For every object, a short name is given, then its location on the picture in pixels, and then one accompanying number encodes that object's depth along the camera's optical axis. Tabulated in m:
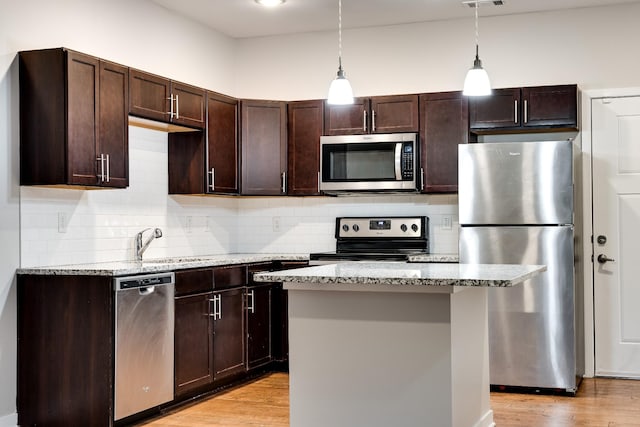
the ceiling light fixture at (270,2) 5.70
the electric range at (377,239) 6.05
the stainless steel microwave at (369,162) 5.95
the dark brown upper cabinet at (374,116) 6.02
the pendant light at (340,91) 4.09
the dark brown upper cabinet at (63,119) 4.38
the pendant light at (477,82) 3.97
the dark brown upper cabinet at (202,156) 5.80
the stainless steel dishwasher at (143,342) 4.32
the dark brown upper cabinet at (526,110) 5.62
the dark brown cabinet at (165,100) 4.96
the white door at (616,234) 5.80
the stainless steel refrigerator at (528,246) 5.36
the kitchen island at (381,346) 3.60
